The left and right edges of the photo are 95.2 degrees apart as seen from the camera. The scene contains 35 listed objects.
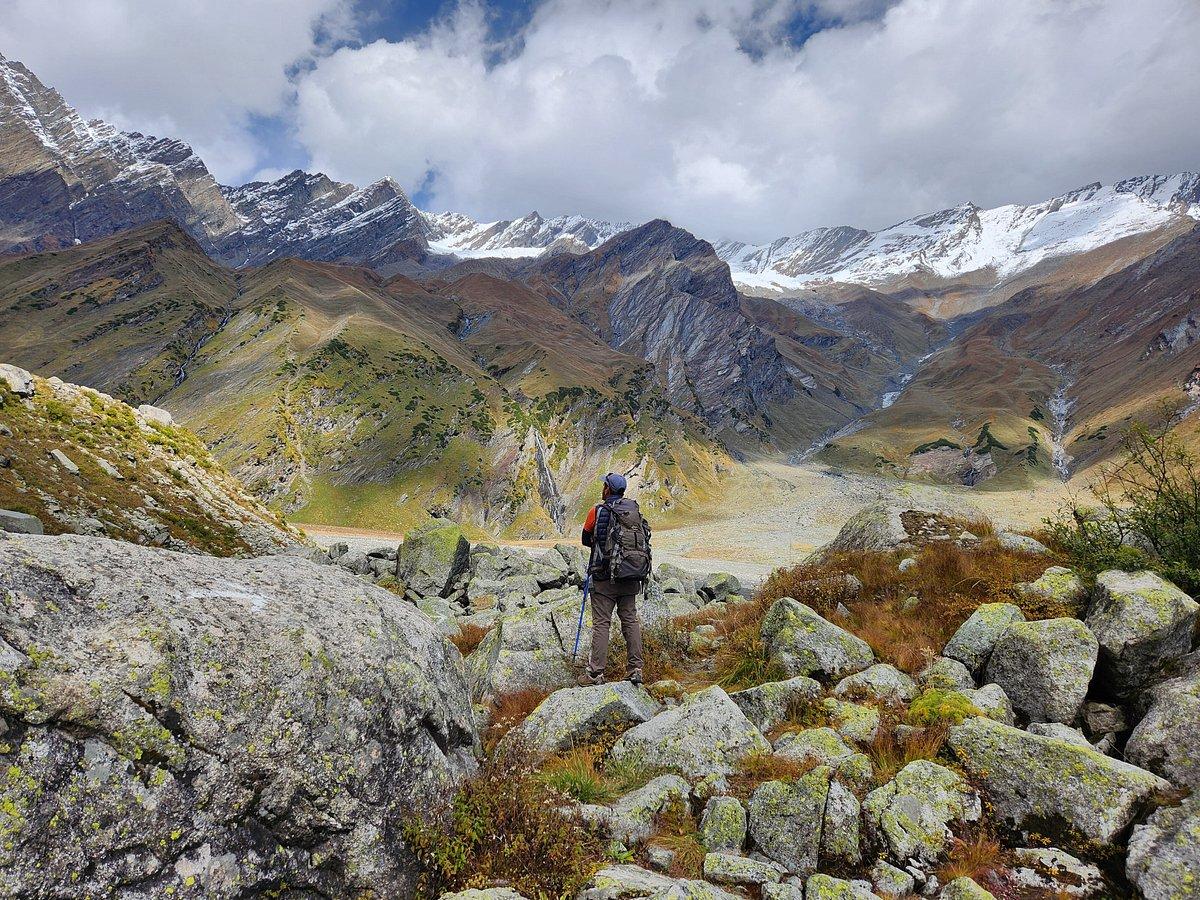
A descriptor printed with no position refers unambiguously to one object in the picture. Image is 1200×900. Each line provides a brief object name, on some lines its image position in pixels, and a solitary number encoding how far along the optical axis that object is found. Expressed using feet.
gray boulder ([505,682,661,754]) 24.73
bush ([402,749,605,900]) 15.40
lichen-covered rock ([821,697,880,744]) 22.97
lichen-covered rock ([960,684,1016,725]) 22.90
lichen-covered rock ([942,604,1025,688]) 27.02
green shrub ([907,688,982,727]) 22.36
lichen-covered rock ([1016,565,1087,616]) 28.89
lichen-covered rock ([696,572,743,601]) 78.28
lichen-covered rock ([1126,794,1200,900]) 14.14
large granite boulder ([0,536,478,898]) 11.34
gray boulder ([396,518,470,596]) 88.53
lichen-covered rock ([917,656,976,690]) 25.81
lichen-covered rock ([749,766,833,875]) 17.39
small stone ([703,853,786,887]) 16.11
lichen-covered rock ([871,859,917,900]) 16.17
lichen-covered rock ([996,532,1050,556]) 38.59
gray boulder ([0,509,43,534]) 29.54
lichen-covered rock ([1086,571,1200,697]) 23.22
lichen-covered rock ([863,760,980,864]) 17.26
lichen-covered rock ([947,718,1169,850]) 16.89
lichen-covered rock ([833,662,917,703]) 25.64
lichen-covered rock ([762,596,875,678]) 29.45
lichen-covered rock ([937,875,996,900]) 14.84
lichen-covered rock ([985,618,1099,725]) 22.98
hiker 32.99
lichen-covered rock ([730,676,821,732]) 25.84
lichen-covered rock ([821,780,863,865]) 17.44
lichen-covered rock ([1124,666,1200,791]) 18.21
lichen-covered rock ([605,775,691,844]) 18.40
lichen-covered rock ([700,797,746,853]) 17.85
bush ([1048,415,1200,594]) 28.14
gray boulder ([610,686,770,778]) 21.94
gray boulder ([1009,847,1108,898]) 15.64
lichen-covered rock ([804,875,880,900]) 15.15
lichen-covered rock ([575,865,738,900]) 14.35
